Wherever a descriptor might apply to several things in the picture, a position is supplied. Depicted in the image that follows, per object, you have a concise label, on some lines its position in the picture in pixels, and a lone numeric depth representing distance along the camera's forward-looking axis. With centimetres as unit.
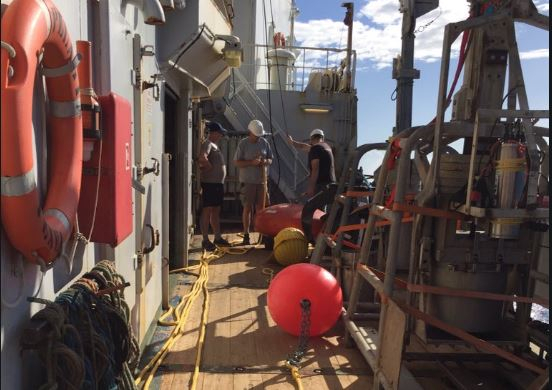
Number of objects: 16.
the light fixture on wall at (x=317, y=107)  1111
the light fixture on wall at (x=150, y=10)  281
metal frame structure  247
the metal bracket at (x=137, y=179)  290
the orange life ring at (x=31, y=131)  127
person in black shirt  624
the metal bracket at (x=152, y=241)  333
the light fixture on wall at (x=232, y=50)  499
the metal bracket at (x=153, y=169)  314
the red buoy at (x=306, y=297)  346
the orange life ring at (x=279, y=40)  1417
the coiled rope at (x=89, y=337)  159
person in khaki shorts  694
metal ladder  427
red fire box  197
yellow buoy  566
